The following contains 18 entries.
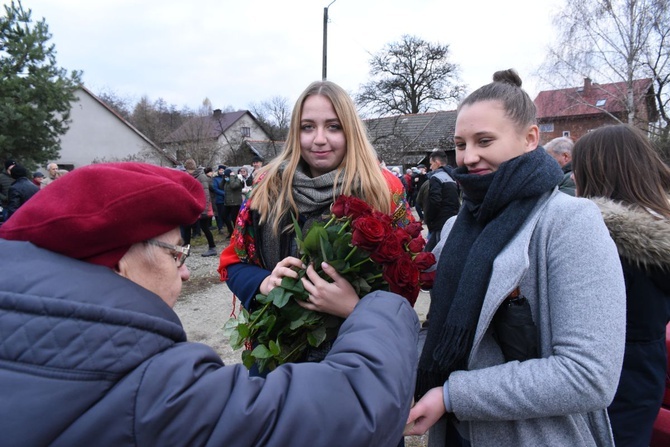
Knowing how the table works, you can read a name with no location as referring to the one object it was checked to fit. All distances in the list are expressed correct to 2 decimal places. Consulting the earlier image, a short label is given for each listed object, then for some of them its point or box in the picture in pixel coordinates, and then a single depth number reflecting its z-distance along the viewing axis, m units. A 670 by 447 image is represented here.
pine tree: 13.51
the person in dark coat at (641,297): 1.62
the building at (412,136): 24.19
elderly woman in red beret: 0.75
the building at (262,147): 32.34
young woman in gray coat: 1.11
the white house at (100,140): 27.64
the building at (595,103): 17.70
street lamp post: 12.34
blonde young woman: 1.85
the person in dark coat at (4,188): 9.14
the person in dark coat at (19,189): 7.87
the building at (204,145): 28.03
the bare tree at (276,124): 36.22
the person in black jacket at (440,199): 6.23
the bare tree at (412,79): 34.06
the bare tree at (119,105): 46.90
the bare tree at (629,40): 16.36
